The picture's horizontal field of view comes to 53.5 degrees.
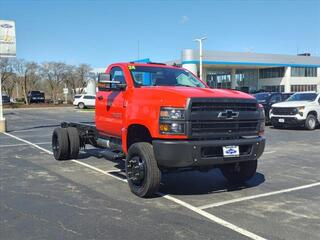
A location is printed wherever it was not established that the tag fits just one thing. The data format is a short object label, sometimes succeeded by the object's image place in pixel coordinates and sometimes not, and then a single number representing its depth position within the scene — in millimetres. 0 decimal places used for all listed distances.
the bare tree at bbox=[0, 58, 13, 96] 47742
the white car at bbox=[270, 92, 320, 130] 14082
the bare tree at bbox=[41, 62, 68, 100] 54052
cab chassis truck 4549
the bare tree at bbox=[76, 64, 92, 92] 56516
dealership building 48041
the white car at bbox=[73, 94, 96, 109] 39033
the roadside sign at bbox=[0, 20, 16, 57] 15251
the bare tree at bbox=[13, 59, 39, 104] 50551
